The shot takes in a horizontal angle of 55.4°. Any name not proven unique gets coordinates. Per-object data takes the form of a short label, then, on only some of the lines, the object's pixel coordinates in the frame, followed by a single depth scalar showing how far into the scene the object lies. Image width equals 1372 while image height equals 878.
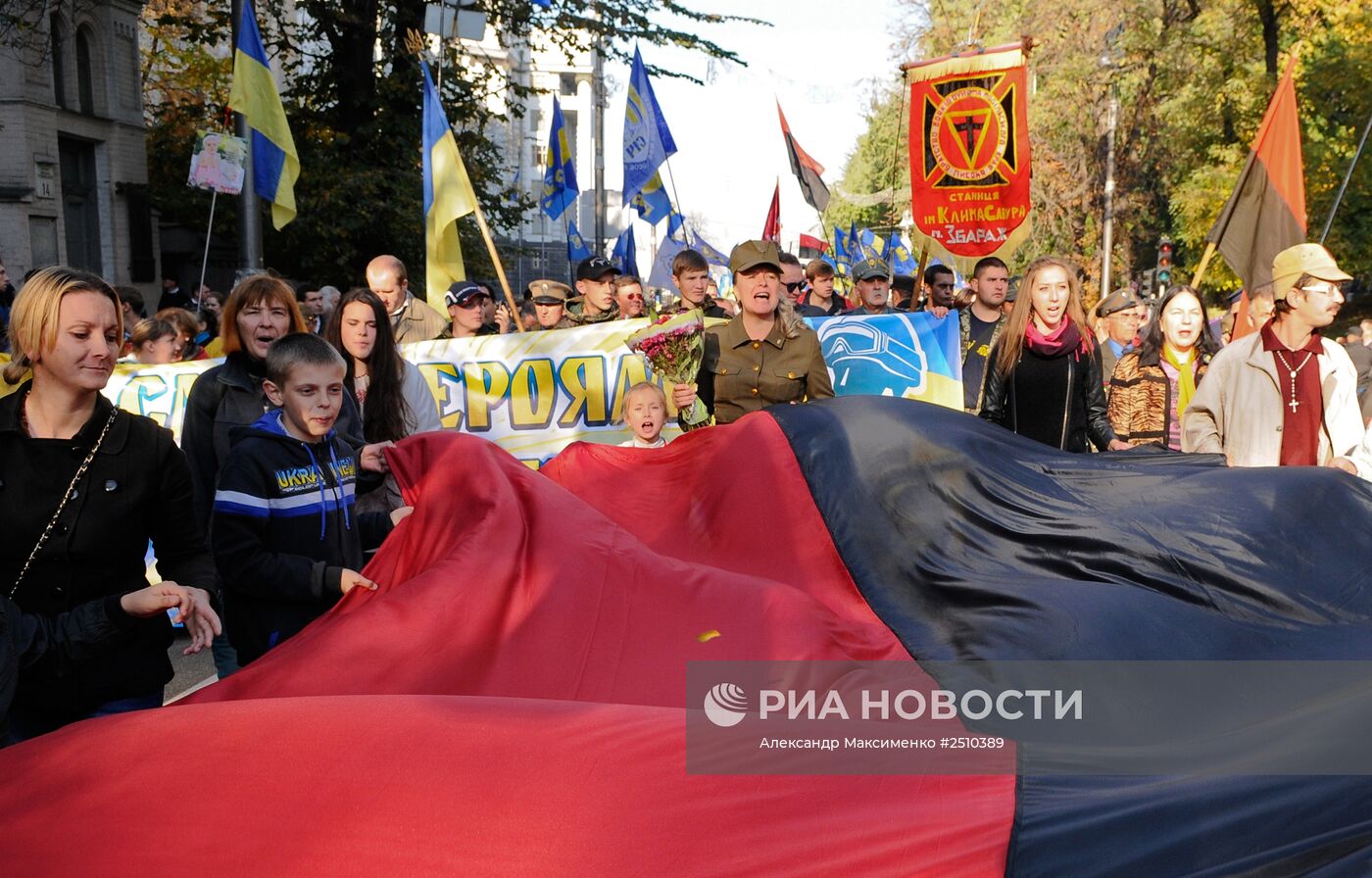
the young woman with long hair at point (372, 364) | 5.58
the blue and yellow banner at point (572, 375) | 7.97
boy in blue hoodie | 3.83
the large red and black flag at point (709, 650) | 2.70
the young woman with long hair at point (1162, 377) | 7.11
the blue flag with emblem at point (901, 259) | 27.85
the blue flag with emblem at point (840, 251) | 30.27
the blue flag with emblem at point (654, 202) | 15.88
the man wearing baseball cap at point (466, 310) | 8.48
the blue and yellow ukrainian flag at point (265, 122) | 10.38
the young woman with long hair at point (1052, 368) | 6.27
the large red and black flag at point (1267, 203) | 8.80
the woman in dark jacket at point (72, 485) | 3.23
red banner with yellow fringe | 9.37
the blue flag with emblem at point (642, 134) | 14.66
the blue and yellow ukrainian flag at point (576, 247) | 23.55
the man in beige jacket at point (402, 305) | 7.45
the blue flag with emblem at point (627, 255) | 20.66
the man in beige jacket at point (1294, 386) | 5.66
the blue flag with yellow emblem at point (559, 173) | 20.41
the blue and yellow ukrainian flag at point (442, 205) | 9.62
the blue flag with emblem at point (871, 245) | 24.84
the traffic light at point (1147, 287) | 30.99
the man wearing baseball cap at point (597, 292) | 9.26
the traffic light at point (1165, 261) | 29.02
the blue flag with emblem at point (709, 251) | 28.10
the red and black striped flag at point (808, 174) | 17.88
